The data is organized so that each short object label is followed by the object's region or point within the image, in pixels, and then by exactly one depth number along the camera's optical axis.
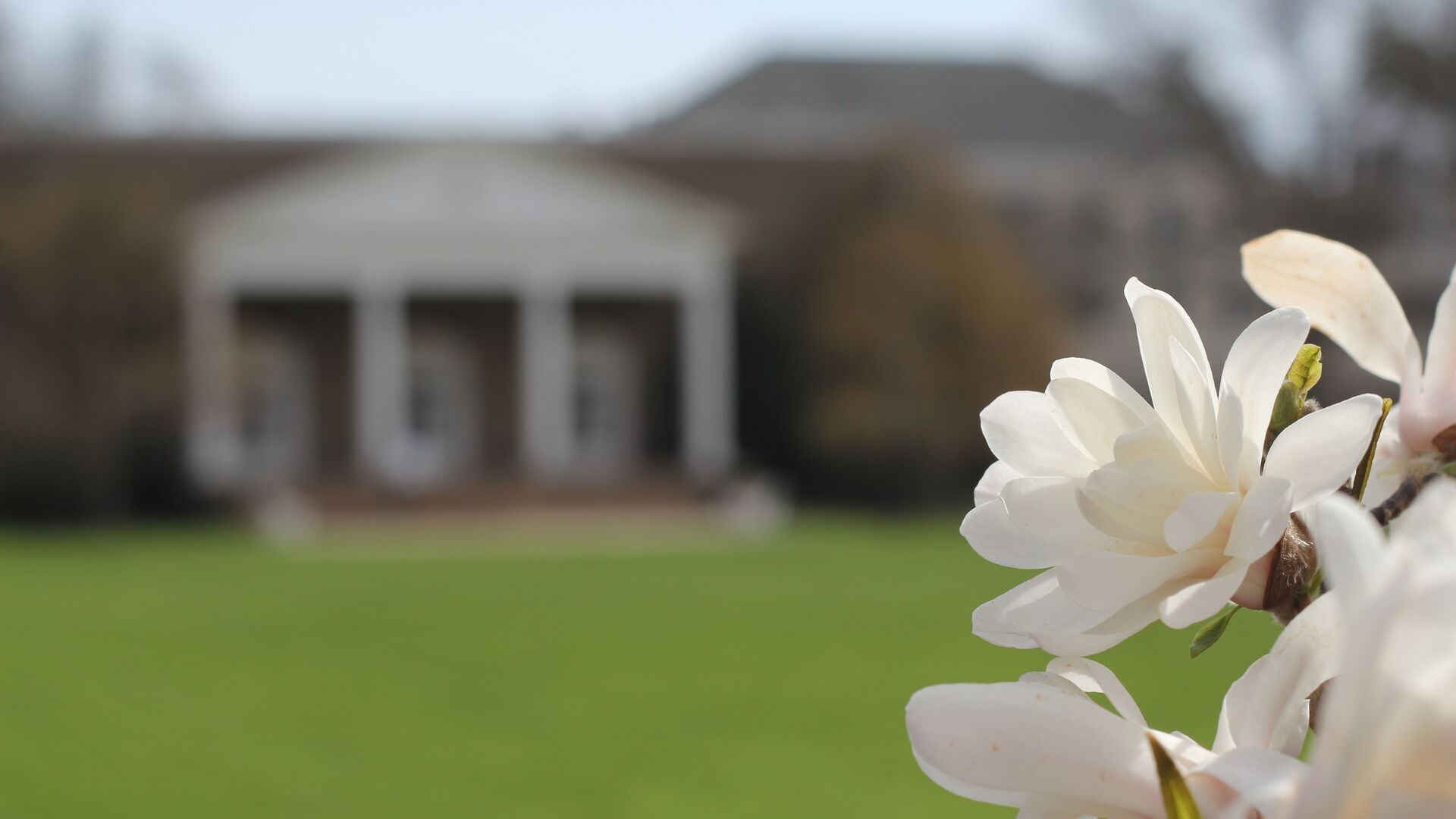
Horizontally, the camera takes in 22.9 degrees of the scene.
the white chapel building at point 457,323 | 68.85
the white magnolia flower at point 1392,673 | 1.81
